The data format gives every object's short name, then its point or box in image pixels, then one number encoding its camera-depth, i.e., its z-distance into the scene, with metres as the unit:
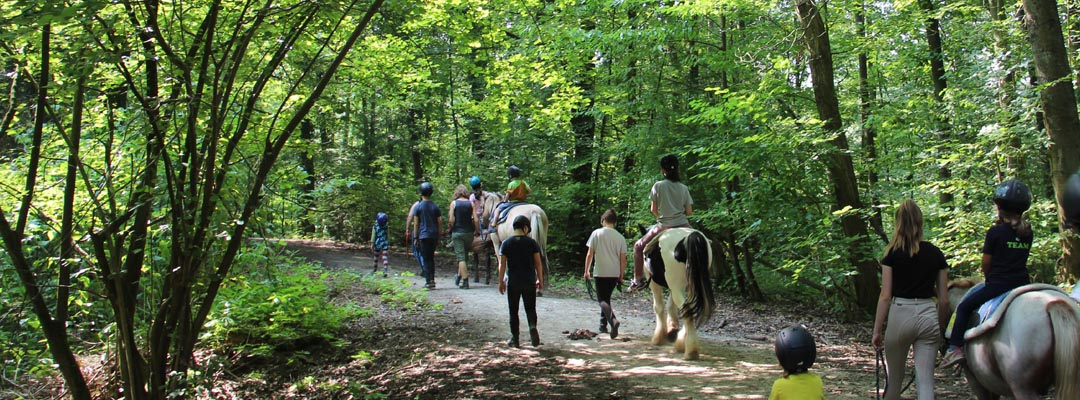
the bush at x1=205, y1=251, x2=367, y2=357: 7.63
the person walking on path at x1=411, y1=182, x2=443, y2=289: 12.48
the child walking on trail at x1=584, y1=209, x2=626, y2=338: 8.41
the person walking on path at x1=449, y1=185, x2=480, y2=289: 12.55
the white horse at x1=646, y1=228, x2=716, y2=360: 7.13
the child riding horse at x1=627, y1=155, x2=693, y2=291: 7.84
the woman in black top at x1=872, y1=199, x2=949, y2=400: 4.61
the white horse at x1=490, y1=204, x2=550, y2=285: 10.60
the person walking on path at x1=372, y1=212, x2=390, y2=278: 14.50
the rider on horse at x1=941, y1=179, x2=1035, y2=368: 4.56
